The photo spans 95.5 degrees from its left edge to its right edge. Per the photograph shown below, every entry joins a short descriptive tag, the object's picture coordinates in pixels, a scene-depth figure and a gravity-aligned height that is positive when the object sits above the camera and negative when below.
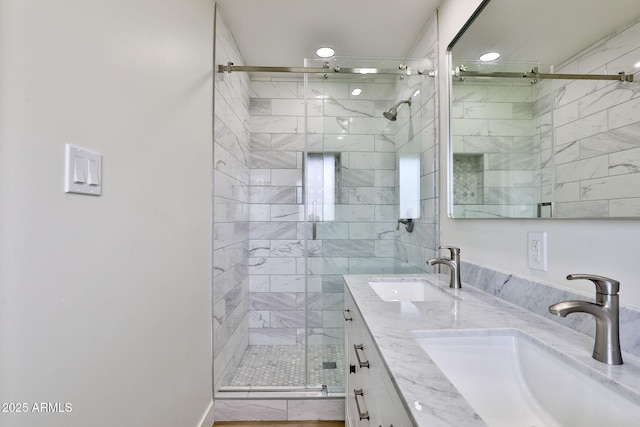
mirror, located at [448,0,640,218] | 0.71 +0.35
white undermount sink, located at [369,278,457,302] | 1.52 -0.37
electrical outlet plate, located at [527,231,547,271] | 0.95 -0.10
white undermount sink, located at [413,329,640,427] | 0.59 -0.39
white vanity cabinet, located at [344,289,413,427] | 0.65 -0.50
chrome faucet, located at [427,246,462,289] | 1.33 -0.22
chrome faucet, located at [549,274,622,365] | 0.63 -0.21
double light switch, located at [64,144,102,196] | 0.68 +0.11
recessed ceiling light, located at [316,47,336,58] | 2.27 +1.31
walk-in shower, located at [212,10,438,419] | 1.88 +0.15
